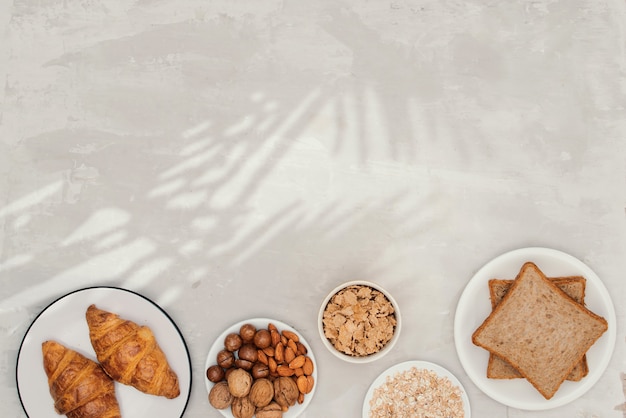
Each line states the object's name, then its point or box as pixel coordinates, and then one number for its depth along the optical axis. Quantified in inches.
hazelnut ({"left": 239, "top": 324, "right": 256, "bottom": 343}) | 59.6
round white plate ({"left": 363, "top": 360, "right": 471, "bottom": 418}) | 61.1
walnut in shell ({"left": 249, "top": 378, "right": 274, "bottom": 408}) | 57.5
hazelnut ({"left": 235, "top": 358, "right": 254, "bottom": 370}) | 59.1
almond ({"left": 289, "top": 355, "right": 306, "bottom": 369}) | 59.2
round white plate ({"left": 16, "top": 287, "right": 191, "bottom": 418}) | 60.7
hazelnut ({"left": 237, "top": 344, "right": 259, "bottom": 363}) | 59.1
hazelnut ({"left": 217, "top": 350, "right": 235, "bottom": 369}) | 59.7
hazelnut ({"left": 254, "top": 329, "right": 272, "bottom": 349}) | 59.1
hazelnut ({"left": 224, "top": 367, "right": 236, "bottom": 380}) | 60.2
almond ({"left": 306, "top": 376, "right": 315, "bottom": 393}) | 59.7
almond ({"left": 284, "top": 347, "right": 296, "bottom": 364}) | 59.3
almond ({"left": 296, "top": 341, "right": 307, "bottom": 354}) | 60.1
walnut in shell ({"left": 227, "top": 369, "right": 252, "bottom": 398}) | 57.4
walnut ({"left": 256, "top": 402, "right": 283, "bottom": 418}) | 57.5
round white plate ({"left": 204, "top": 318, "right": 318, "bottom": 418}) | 60.0
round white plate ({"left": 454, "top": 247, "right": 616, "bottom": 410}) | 59.9
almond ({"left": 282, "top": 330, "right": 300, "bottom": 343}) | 60.1
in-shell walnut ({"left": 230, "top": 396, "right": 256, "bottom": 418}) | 57.5
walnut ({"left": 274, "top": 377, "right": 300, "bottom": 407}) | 58.2
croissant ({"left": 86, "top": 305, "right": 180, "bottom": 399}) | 58.3
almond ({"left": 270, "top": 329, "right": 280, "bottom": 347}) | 59.7
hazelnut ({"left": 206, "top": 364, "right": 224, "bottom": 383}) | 59.4
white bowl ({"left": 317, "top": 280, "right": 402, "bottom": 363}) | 57.7
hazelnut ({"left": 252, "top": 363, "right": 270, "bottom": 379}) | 59.3
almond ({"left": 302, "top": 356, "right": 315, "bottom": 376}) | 59.9
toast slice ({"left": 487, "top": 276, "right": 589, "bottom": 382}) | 59.8
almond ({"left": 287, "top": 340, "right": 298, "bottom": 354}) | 59.6
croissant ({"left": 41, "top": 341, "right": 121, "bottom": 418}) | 58.4
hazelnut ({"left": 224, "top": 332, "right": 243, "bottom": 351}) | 59.6
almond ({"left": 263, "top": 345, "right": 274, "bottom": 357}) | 59.3
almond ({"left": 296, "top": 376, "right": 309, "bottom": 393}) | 59.2
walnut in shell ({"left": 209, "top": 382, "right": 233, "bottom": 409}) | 58.1
